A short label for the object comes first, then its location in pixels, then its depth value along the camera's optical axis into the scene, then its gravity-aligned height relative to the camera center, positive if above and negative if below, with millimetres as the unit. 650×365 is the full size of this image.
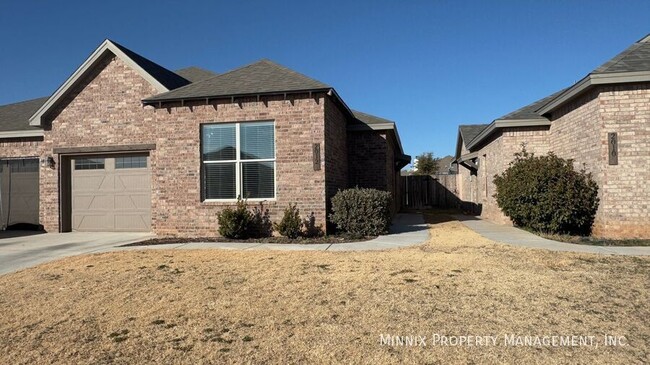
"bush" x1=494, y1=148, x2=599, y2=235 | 10414 -315
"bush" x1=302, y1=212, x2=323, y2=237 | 10766 -1069
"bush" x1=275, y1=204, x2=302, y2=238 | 10406 -960
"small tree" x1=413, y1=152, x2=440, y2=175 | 41594 +2103
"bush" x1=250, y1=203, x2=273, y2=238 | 10930 -966
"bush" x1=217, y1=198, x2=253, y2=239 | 10445 -889
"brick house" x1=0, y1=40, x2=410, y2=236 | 10883 +1253
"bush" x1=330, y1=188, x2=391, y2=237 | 10664 -703
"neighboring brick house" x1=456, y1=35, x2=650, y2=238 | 9641 +1160
